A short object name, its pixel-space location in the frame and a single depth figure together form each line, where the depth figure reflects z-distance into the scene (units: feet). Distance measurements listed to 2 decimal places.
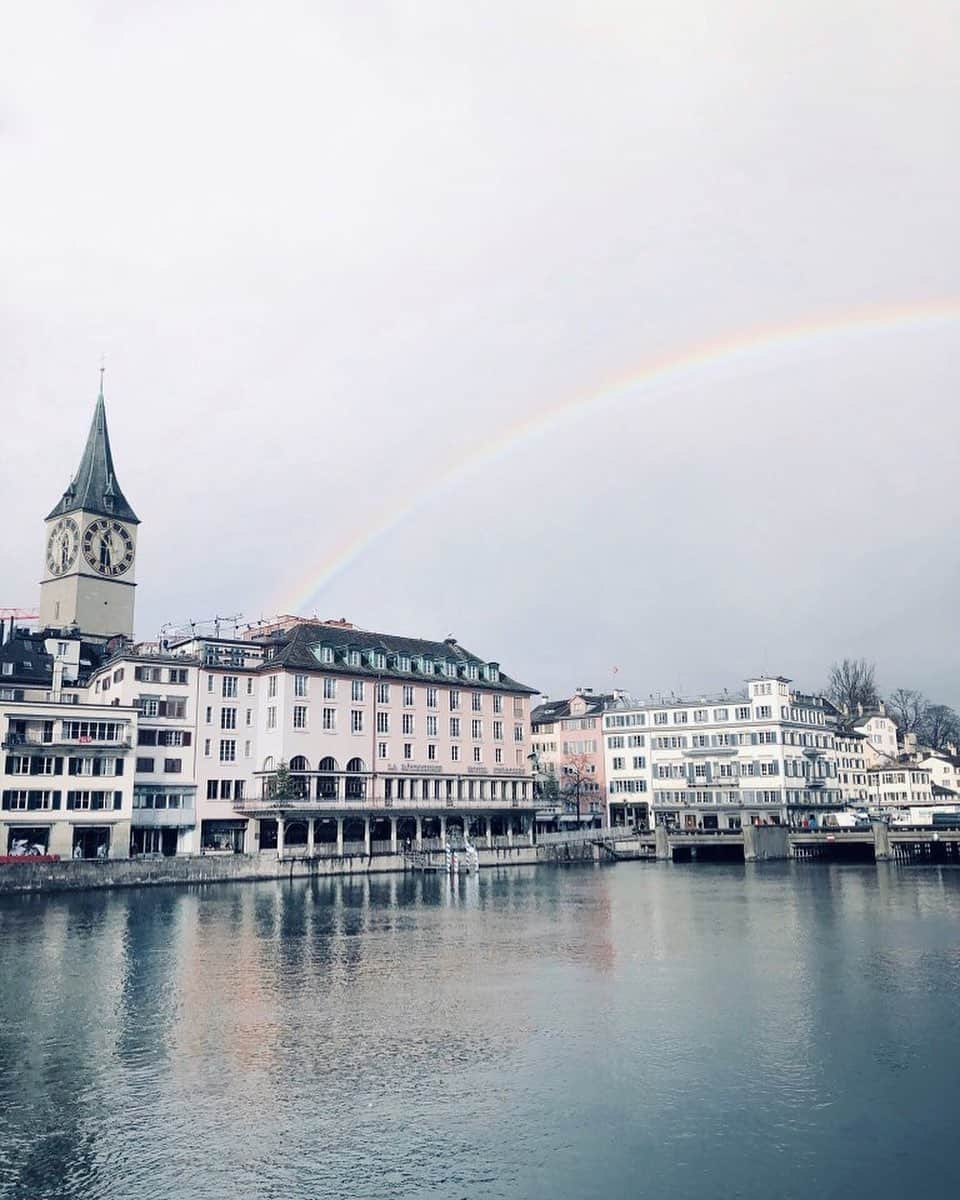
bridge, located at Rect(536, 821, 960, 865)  423.23
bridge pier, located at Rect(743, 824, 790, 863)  434.30
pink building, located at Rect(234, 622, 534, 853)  368.07
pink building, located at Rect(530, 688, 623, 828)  515.91
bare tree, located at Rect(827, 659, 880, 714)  625.00
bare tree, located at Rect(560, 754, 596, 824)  529.08
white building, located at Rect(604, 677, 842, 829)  474.08
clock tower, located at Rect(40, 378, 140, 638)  479.00
